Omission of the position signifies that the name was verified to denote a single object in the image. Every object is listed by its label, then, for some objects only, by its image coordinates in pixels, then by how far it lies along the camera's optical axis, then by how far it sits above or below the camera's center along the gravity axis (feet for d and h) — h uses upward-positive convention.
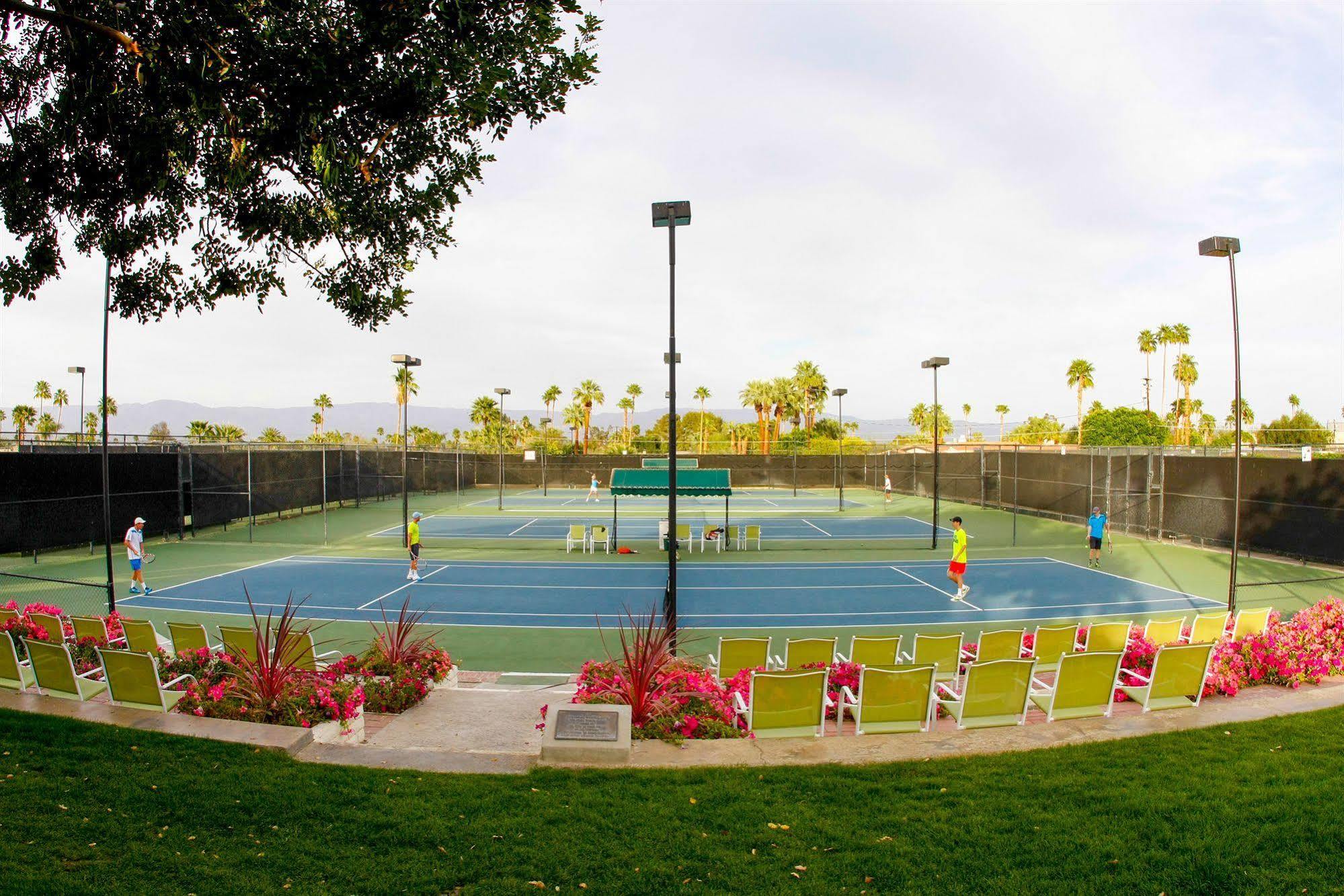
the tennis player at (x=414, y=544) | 66.23 -7.88
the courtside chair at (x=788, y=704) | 22.95 -7.65
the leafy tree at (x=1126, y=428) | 217.77 +7.61
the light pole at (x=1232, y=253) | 46.01 +12.16
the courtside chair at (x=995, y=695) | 24.29 -7.72
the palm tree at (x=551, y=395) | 296.71 +22.53
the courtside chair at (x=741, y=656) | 30.04 -7.98
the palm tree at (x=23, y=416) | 247.91 +11.79
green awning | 86.09 -3.46
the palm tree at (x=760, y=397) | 283.18 +21.16
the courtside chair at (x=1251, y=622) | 34.58 -7.62
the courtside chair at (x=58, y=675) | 25.94 -7.71
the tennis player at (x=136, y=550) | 58.95 -7.51
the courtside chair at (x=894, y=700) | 23.56 -7.69
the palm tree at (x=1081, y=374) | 318.65 +33.59
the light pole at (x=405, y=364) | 80.10 +9.60
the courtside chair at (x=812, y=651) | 29.76 -7.73
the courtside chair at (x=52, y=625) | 31.40 -7.16
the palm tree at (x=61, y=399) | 317.77 +22.17
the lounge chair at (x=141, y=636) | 31.71 -7.64
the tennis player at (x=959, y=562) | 59.77 -8.42
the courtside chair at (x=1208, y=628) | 33.35 -7.58
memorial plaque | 21.65 -7.77
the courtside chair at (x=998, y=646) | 31.78 -8.02
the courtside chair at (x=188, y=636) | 31.76 -7.64
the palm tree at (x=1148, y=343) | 316.60 +46.48
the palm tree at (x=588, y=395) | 275.18 +20.96
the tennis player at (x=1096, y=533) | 71.92 -7.39
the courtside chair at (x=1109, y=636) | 31.99 -7.57
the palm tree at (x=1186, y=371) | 297.94 +32.59
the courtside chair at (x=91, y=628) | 32.30 -7.53
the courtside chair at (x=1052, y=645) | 32.42 -8.09
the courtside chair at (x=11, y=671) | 27.73 -8.04
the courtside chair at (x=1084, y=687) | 24.85 -7.67
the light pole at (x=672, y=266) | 37.42 +9.40
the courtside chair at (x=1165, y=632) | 32.99 -7.66
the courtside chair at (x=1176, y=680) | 26.37 -7.86
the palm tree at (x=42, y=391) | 299.62 +24.10
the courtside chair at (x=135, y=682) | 24.72 -7.55
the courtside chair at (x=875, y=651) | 30.42 -7.85
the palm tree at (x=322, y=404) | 327.90 +21.39
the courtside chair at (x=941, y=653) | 31.55 -8.26
